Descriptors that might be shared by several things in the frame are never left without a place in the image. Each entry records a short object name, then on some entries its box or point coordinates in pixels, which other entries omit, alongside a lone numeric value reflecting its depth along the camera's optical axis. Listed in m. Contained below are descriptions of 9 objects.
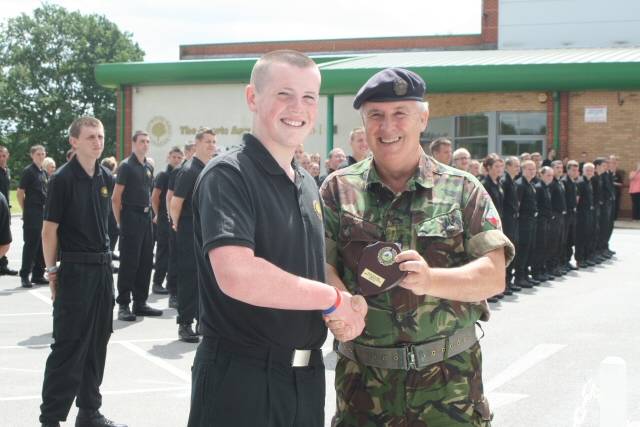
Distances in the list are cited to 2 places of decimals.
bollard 3.29
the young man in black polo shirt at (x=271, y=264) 2.66
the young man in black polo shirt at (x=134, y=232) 9.72
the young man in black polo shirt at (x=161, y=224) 11.83
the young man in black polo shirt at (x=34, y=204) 12.76
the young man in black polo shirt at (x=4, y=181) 12.94
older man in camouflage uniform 2.99
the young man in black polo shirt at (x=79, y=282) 5.34
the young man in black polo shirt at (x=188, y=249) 8.30
